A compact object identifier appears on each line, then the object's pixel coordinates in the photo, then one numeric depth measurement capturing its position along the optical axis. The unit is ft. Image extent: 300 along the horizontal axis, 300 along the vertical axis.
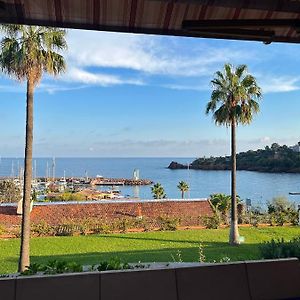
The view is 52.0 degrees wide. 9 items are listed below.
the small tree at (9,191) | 78.90
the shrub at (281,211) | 46.41
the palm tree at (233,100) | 34.19
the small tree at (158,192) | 76.20
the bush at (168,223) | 43.23
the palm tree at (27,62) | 24.95
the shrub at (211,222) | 44.58
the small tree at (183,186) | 82.33
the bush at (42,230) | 40.32
